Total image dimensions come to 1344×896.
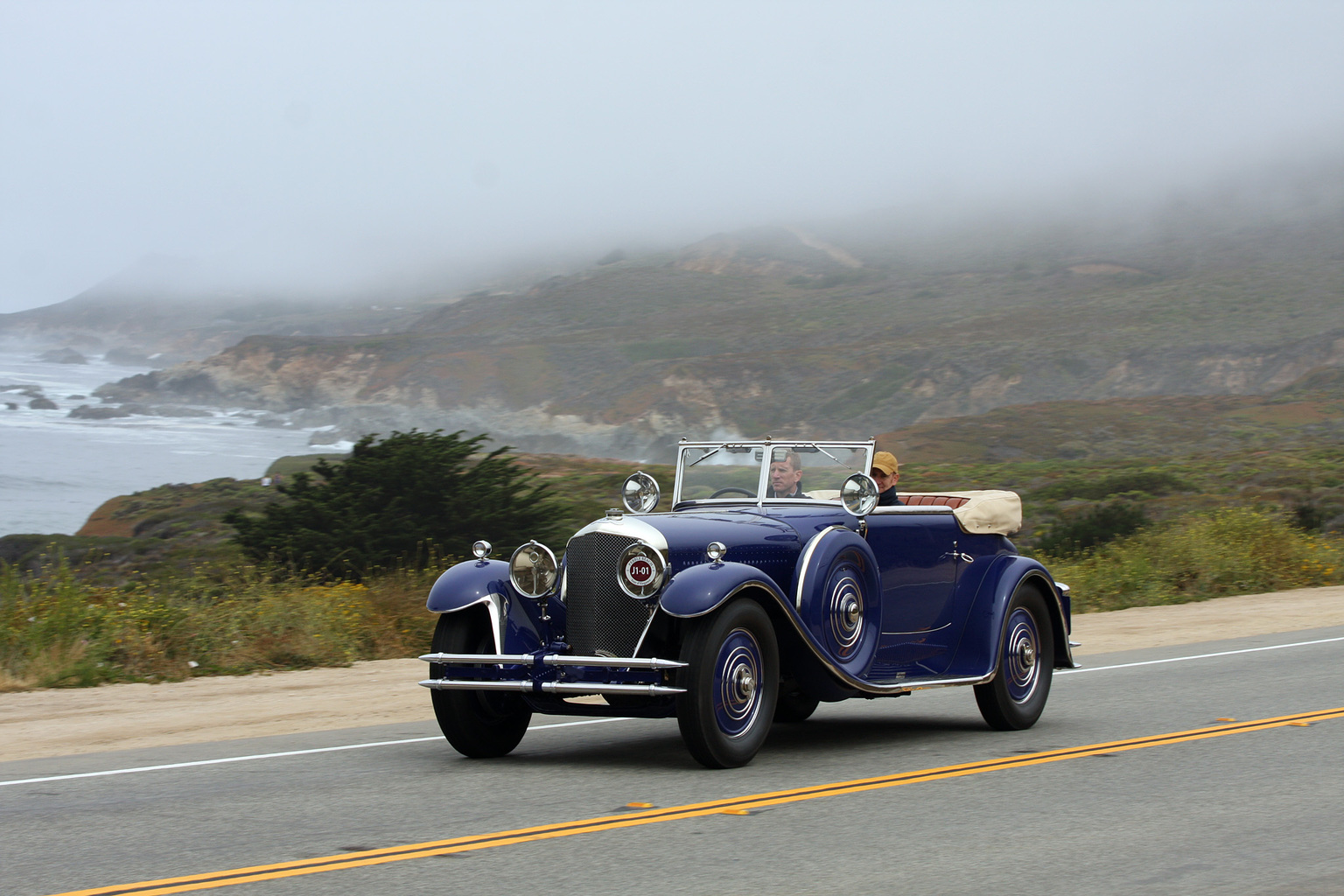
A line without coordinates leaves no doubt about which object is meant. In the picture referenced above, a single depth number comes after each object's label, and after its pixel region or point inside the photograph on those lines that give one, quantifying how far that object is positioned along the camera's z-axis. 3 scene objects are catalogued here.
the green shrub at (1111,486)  66.56
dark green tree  30.12
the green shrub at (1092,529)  42.12
